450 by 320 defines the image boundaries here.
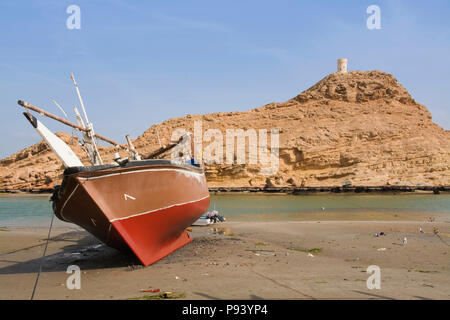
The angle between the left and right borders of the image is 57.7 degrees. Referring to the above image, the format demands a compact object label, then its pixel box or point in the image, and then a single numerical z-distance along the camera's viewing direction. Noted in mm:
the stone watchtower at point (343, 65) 70562
